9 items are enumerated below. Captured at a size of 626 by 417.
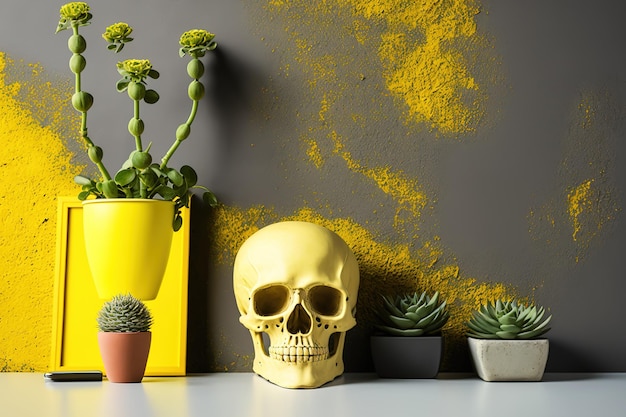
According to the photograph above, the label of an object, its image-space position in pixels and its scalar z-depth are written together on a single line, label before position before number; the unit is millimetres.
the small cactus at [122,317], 1268
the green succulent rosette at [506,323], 1342
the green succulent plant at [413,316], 1377
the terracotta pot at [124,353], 1258
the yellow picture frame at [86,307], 1441
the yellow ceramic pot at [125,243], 1380
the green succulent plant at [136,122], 1412
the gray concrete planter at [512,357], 1336
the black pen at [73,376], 1318
